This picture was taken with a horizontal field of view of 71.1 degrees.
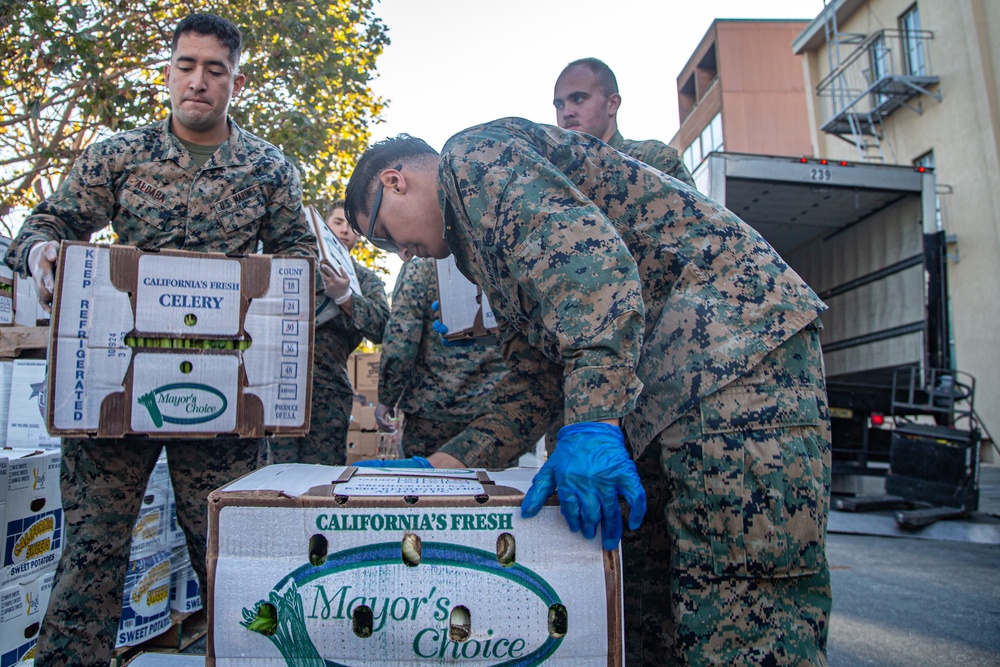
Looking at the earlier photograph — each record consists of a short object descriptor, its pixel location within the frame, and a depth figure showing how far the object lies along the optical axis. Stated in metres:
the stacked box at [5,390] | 2.96
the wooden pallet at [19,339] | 2.88
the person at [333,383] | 3.28
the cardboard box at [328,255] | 2.98
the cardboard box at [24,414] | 2.96
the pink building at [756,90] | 20.86
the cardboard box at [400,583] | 1.23
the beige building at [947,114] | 10.73
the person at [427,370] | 3.30
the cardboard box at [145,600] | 2.60
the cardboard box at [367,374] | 6.38
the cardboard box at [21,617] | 2.15
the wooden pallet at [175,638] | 2.59
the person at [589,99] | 3.45
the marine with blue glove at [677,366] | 1.28
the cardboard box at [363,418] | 6.56
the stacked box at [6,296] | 2.99
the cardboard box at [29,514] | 2.20
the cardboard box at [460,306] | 3.09
